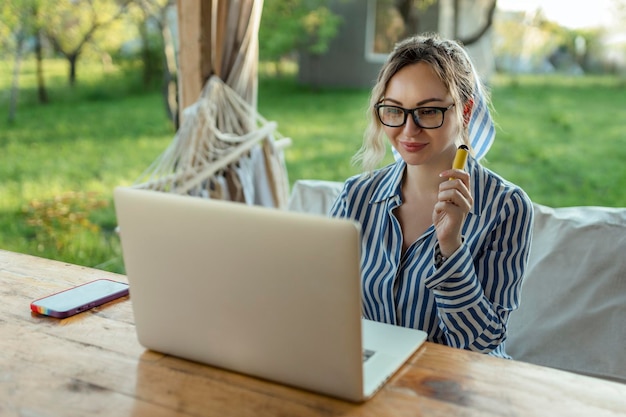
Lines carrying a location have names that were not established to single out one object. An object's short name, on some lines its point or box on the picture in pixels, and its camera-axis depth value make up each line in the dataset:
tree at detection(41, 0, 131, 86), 5.11
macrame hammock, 2.91
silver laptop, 1.08
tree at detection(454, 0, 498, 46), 5.03
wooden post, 2.81
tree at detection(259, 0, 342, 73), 5.54
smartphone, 1.52
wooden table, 1.15
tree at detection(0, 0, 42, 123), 4.89
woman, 1.54
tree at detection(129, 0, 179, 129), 5.26
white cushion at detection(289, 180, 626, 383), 1.92
